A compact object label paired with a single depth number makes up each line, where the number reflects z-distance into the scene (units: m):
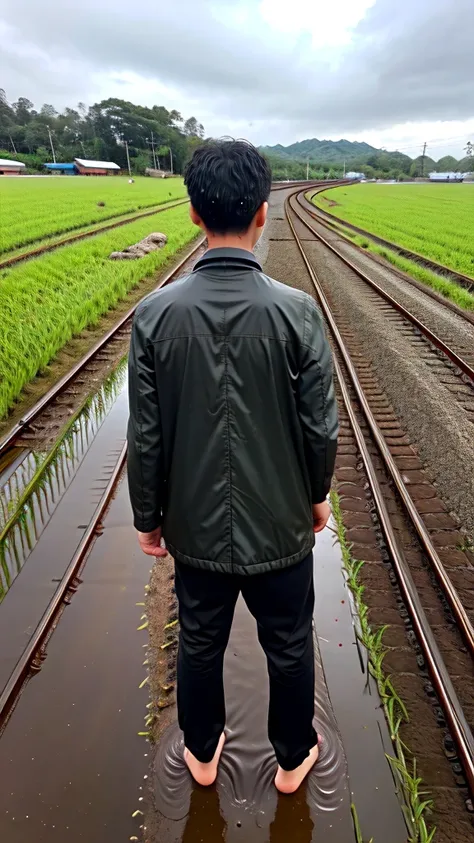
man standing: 1.34
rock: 14.23
